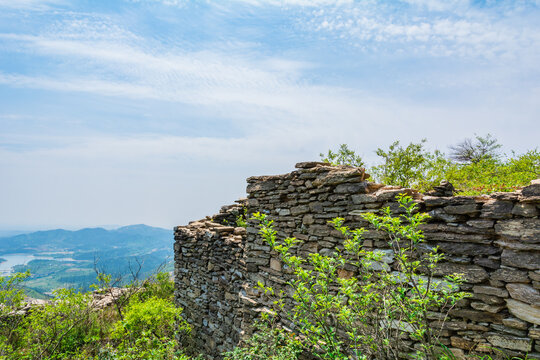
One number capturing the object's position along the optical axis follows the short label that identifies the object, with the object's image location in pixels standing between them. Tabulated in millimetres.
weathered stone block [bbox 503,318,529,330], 2826
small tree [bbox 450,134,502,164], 14625
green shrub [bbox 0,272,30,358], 8289
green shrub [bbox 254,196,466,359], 3135
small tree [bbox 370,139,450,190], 8570
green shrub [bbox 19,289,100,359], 7820
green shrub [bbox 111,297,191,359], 6551
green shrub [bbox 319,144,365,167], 9789
